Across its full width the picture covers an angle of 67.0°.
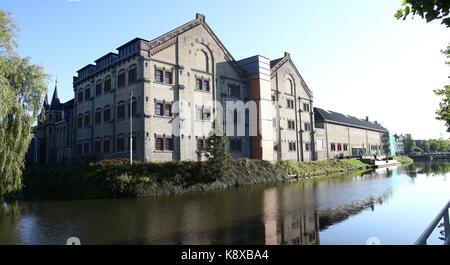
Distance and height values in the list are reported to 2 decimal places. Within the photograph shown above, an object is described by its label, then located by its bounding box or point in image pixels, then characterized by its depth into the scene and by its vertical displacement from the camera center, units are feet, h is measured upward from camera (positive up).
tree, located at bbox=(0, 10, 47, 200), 61.36 +10.43
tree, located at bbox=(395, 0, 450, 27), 18.30 +8.16
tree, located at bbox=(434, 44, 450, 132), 53.81 +8.29
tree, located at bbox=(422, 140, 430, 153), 451.40 +15.28
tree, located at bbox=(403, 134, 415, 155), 398.68 +15.13
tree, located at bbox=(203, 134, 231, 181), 101.04 +1.64
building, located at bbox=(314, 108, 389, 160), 209.46 +17.05
